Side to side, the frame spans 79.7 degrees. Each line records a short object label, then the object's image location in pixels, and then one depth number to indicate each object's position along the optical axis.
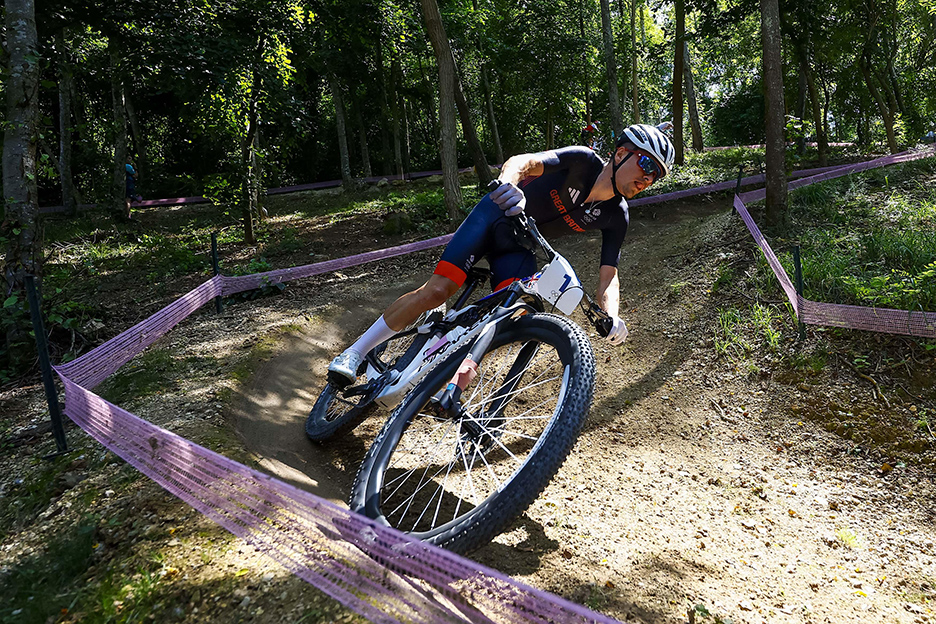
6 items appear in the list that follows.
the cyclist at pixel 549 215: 3.39
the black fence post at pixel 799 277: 4.72
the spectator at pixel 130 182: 17.75
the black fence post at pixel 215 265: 6.95
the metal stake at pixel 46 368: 3.31
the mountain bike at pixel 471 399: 2.23
